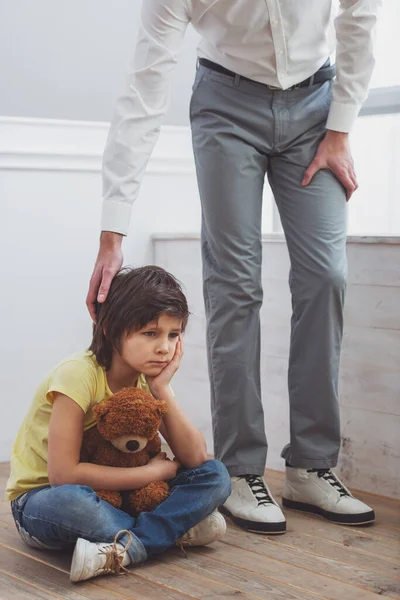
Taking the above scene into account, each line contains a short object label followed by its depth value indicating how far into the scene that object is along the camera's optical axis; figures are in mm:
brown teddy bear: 2815
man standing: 3024
